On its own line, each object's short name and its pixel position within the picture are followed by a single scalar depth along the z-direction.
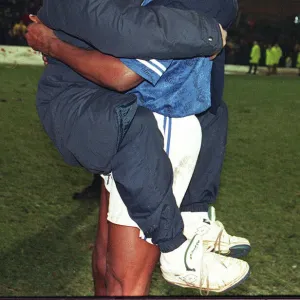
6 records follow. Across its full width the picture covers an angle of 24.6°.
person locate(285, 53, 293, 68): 37.25
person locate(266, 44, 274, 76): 33.72
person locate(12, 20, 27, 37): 32.12
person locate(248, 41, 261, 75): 32.44
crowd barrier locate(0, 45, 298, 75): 25.19
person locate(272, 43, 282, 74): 33.72
